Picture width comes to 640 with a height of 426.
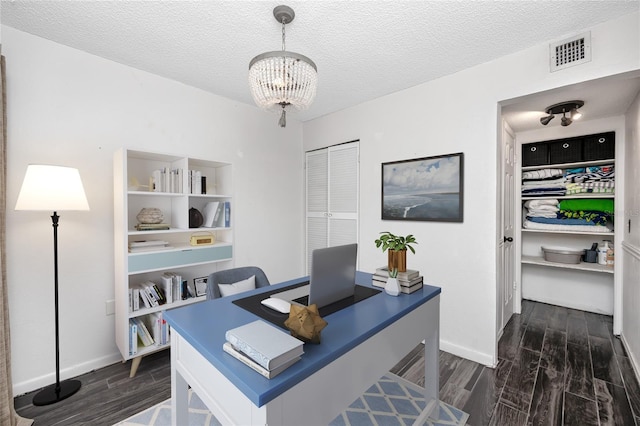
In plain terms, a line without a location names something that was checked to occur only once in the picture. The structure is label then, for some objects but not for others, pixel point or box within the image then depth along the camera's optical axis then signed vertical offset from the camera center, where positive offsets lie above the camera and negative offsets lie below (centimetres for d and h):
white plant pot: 160 -43
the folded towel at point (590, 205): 329 +7
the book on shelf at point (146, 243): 232 -25
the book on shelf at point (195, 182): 265 +29
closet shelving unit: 336 -77
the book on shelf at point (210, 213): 283 +0
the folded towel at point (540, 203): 363 +10
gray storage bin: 340 -54
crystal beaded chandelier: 144 +70
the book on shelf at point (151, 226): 234 -11
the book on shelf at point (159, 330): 234 -97
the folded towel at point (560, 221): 339 -13
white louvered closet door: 343 +21
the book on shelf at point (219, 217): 284 -4
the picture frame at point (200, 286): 274 -72
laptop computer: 132 -33
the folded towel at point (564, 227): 327 -21
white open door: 272 -27
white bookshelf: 220 -15
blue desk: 88 -57
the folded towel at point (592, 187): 320 +27
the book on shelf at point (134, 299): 225 -69
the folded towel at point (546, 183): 354 +36
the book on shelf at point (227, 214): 289 -1
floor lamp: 177 +11
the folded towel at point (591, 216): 332 -7
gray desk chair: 192 -48
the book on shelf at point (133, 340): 219 -98
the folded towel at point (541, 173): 357 +48
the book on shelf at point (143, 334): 230 -98
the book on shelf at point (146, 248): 227 -30
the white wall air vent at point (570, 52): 198 +114
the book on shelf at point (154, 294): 237 -68
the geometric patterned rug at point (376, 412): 177 -132
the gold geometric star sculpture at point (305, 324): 104 -42
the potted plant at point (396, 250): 172 -23
